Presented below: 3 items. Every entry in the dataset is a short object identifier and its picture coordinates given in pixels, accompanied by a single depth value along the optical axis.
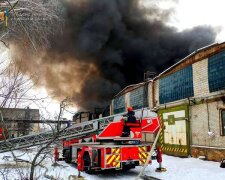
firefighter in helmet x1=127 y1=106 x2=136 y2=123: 6.78
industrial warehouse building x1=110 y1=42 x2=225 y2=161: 9.15
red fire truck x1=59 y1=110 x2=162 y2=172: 6.37
